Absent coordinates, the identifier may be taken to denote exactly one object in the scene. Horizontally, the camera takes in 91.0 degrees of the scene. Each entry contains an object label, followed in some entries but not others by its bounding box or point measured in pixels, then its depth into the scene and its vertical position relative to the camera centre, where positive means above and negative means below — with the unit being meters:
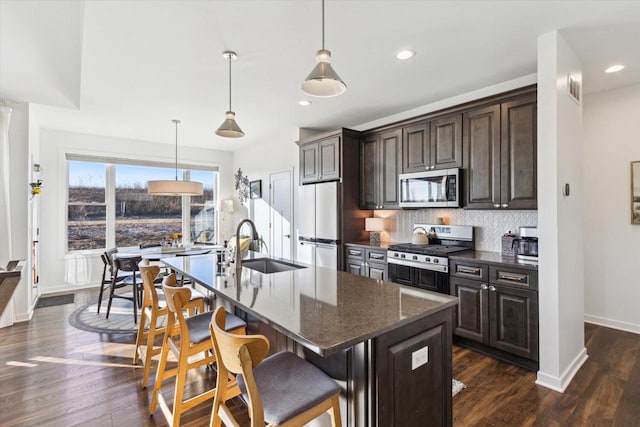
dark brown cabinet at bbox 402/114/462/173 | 3.36 +0.81
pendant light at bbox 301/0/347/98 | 1.71 +0.78
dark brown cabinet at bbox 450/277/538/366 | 2.57 -0.89
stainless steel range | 3.14 -0.43
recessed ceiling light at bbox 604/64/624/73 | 2.96 +1.41
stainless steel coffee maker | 2.80 -0.26
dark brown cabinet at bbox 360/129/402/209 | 3.98 +0.62
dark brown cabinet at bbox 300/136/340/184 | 4.34 +0.82
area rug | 3.59 -1.26
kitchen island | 1.23 -0.51
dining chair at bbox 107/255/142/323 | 3.75 -0.61
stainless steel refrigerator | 4.24 -0.10
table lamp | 4.50 -0.13
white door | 5.41 +0.03
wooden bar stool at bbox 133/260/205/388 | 2.28 -0.68
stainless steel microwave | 3.35 +0.31
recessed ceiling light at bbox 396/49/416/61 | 2.65 +1.39
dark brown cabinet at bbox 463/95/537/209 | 2.81 +0.58
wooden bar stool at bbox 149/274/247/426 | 1.75 -0.77
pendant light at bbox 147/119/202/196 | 4.39 +0.41
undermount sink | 2.68 -0.42
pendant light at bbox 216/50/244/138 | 2.69 +0.78
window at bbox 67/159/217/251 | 5.55 +0.16
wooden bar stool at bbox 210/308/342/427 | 1.04 -0.69
